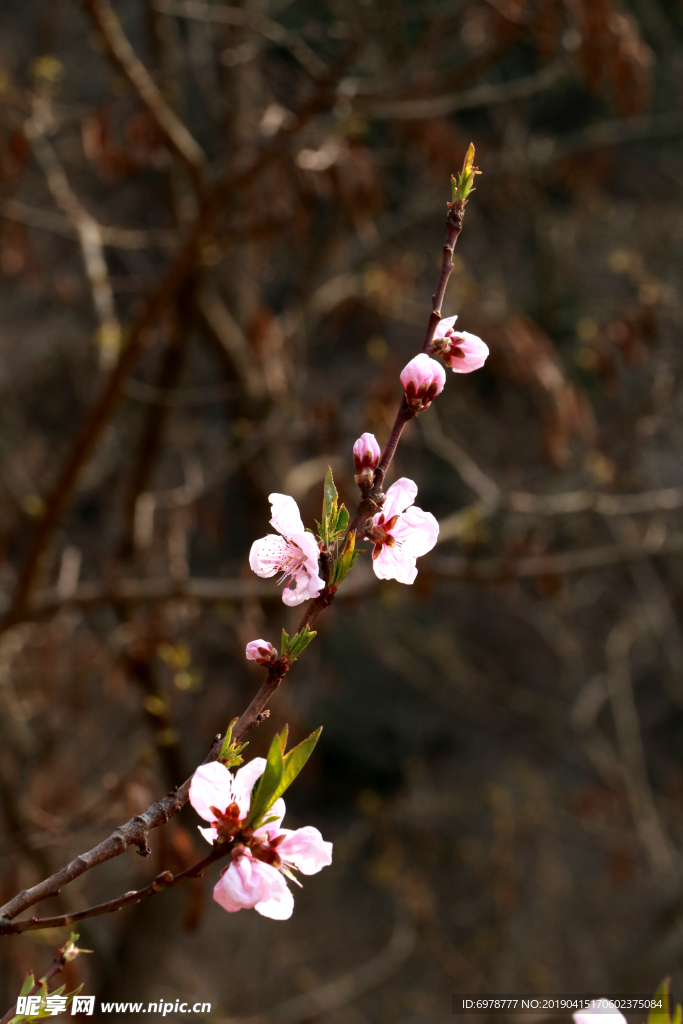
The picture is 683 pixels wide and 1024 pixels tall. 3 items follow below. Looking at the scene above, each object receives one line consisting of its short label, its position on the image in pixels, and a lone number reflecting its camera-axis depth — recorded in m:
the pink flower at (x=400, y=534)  0.73
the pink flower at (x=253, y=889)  0.68
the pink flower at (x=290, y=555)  0.71
